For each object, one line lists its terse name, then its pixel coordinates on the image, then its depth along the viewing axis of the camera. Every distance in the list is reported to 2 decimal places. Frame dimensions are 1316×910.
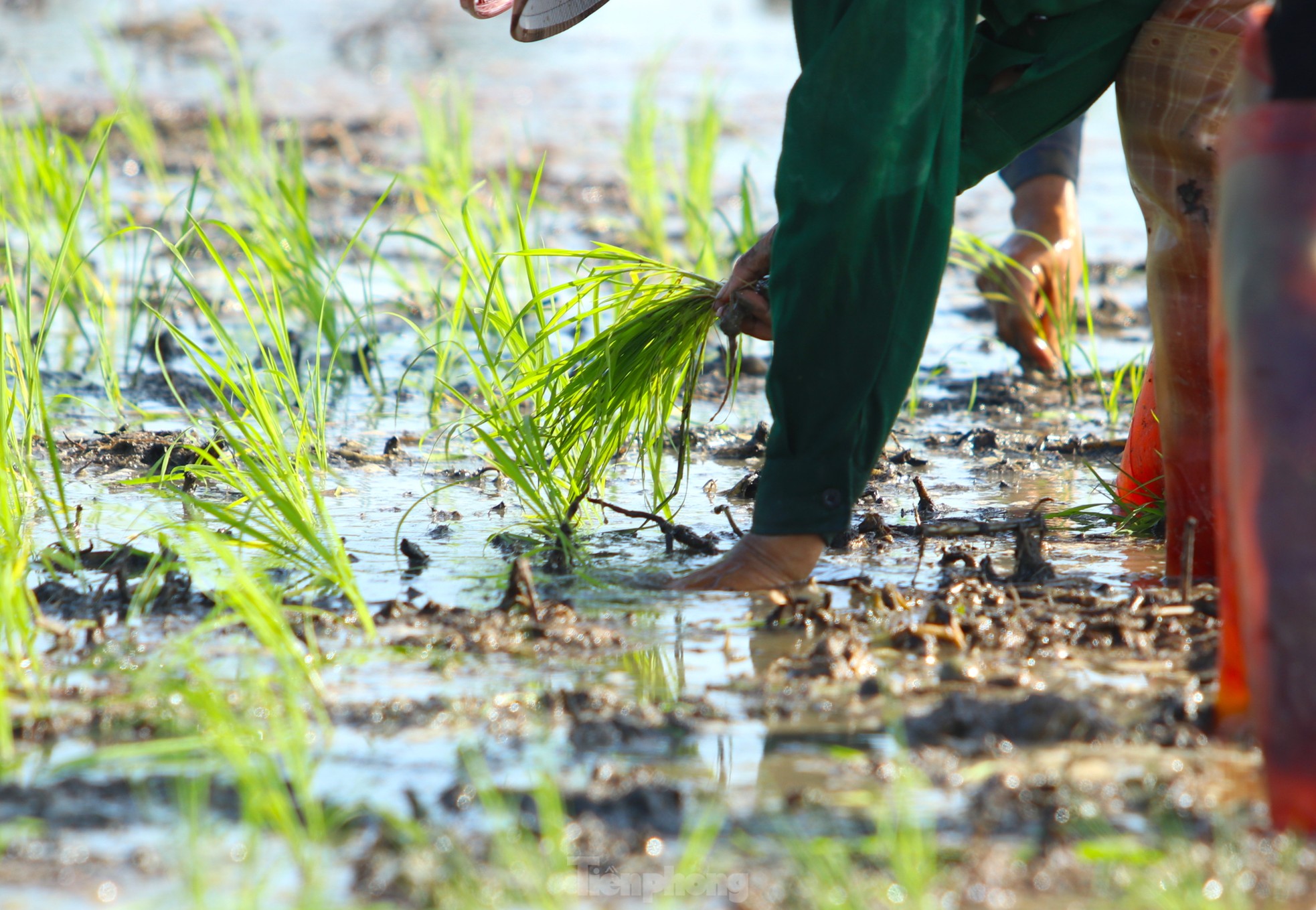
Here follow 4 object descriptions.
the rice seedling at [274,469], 8.66
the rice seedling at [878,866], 8.09
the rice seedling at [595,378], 8.89
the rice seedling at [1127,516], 8.99
